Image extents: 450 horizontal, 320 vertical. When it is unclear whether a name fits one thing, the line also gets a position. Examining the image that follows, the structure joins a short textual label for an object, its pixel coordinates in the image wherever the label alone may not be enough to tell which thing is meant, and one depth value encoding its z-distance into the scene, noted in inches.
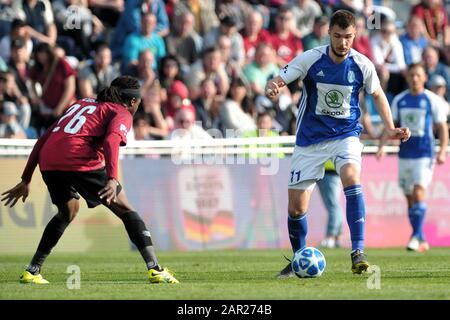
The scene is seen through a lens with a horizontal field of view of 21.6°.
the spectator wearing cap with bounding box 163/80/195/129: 810.2
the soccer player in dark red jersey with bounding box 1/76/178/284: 450.6
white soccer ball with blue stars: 477.7
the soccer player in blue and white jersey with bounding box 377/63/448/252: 743.1
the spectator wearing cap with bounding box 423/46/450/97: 920.9
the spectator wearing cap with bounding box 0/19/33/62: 781.8
